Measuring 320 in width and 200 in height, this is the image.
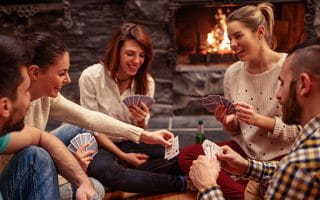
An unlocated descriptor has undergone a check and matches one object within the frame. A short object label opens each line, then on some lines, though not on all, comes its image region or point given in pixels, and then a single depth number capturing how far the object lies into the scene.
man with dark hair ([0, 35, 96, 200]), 1.33
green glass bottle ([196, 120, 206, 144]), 2.88
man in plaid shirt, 1.16
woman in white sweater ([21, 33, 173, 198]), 1.94
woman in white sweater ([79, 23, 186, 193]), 2.40
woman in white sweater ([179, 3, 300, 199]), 2.16
